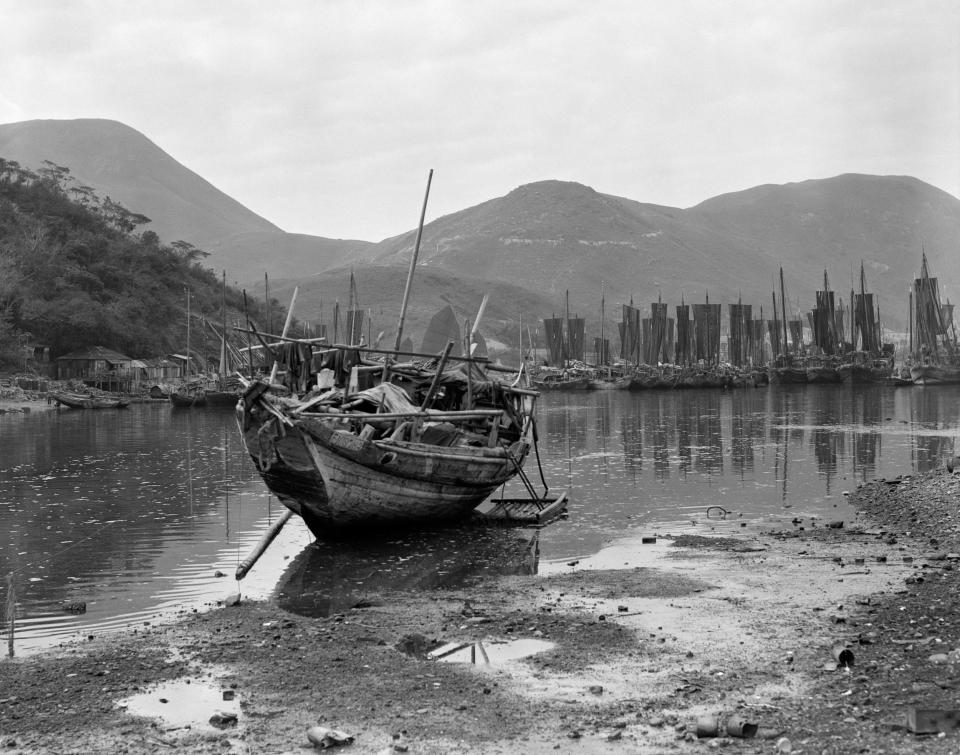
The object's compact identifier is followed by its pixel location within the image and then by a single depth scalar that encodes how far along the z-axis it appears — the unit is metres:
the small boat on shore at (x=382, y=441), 17.72
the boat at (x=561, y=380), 92.00
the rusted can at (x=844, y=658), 9.98
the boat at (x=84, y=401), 63.84
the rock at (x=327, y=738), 8.51
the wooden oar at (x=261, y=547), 15.80
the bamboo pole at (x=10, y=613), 12.09
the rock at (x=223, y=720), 9.17
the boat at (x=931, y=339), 85.19
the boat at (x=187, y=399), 66.31
